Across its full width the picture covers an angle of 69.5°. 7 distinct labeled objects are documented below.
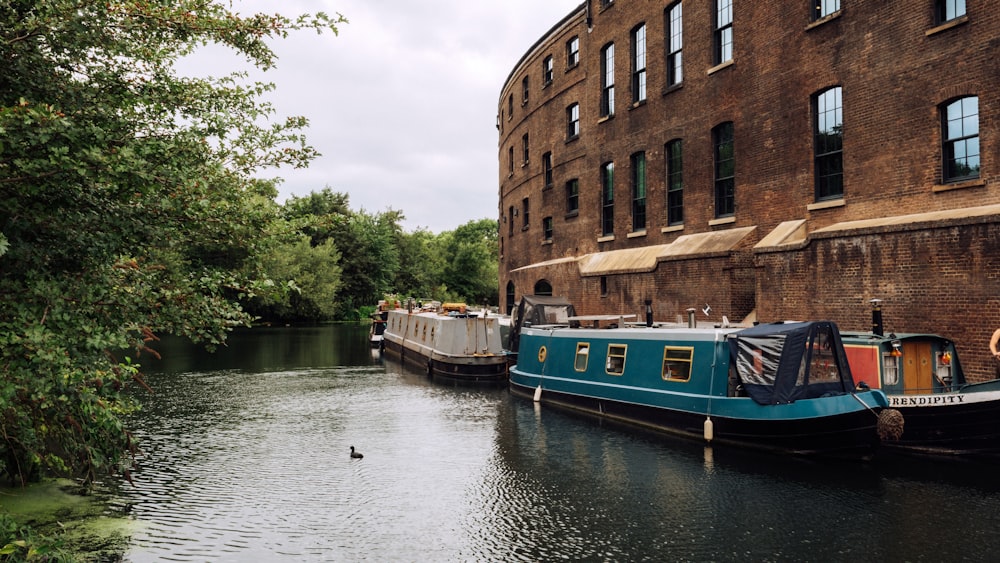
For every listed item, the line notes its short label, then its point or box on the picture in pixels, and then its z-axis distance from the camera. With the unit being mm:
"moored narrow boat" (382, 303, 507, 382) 23641
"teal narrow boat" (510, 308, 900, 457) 11266
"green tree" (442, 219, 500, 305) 82625
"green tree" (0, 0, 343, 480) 4777
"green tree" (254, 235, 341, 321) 56812
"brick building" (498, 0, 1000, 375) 13727
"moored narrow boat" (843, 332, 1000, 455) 10781
